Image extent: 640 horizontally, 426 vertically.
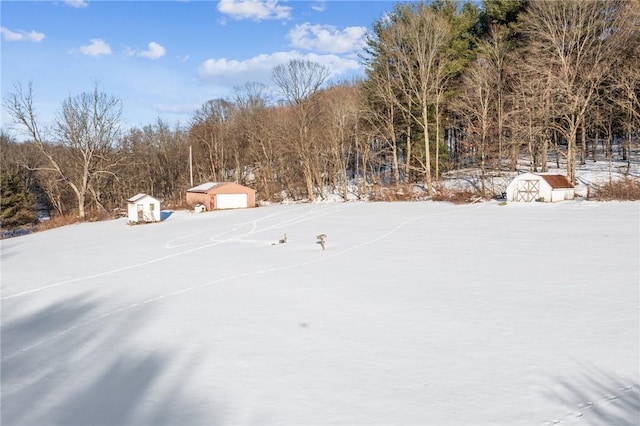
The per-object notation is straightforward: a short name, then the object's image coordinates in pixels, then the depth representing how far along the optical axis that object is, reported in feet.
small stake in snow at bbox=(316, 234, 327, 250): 59.98
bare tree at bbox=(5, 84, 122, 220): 130.11
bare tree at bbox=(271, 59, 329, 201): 144.97
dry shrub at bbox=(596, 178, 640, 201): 83.41
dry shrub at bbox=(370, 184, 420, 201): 116.78
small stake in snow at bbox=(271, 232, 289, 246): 66.62
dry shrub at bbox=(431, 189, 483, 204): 100.95
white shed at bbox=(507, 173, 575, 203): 89.66
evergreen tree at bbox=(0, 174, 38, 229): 140.87
